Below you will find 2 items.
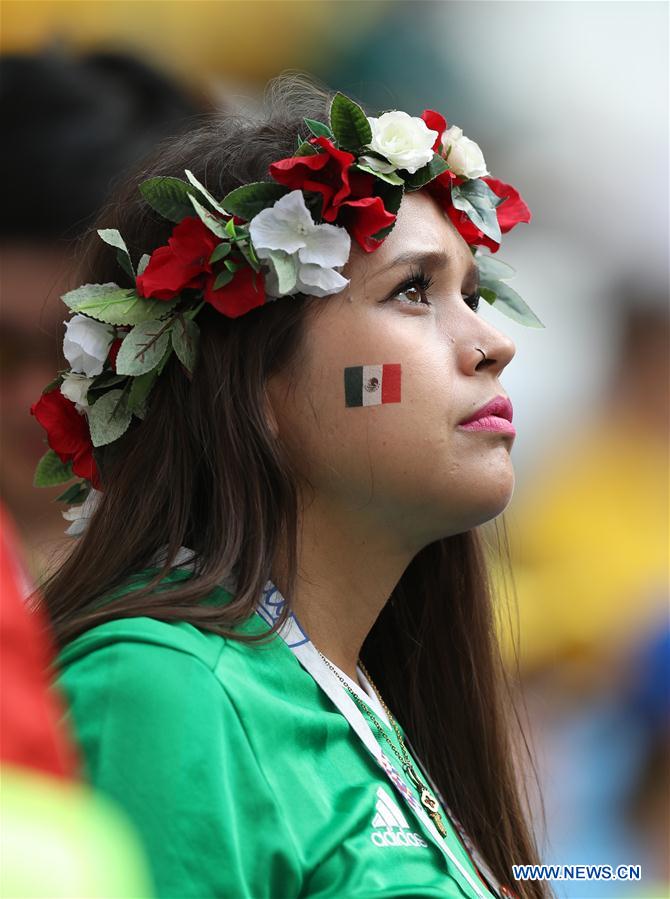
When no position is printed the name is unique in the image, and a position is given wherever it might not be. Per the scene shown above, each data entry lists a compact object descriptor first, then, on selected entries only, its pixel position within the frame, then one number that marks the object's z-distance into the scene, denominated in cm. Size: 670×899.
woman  419
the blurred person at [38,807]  262
